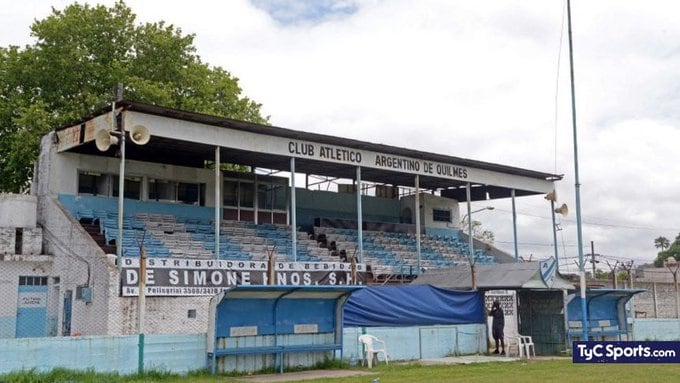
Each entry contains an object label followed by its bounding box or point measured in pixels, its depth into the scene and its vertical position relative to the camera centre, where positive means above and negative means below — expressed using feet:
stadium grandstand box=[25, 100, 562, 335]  84.58 +15.14
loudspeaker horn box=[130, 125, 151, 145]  83.25 +19.03
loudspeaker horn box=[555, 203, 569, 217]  130.93 +15.94
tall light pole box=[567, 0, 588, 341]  79.56 +11.72
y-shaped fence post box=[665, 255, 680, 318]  103.09 +0.18
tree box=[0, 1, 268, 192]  123.34 +39.98
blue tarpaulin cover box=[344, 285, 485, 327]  78.54 -0.18
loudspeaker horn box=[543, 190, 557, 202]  130.28 +18.36
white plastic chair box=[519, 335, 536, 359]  81.82 -4.40
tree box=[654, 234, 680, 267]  380.17 +25.56
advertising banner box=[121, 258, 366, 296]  81.97 +3.91
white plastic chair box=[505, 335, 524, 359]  81.97 -4.60
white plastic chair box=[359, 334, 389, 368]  70.95 -4.04
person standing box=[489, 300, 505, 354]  84.48 -2.37
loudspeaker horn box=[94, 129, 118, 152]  79.92 +17.94
